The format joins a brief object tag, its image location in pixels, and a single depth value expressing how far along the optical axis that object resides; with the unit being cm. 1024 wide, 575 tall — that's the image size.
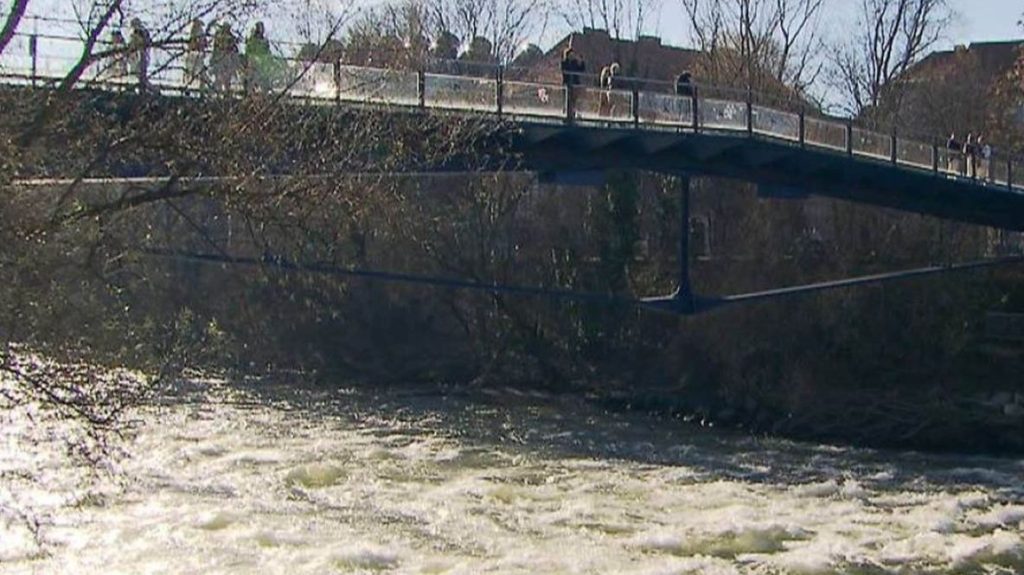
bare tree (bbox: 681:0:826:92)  4694
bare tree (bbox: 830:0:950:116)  5606
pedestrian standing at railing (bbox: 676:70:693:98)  2608
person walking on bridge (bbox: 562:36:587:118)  2305
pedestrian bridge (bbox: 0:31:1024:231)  2078
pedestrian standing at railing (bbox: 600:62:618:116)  2377
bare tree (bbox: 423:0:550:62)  4719
